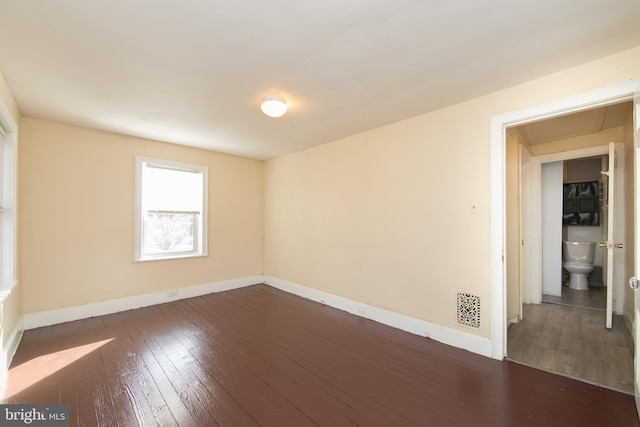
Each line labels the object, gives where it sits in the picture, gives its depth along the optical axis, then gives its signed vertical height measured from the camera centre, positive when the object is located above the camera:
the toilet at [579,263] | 4.66 -0.81
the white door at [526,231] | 4.02 -0.22
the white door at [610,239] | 2.96 -0.25
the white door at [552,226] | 4.27 -0.16
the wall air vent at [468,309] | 2.60 -0.92
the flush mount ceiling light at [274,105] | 2.54 +1.05
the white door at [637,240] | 1.68 -0.15
